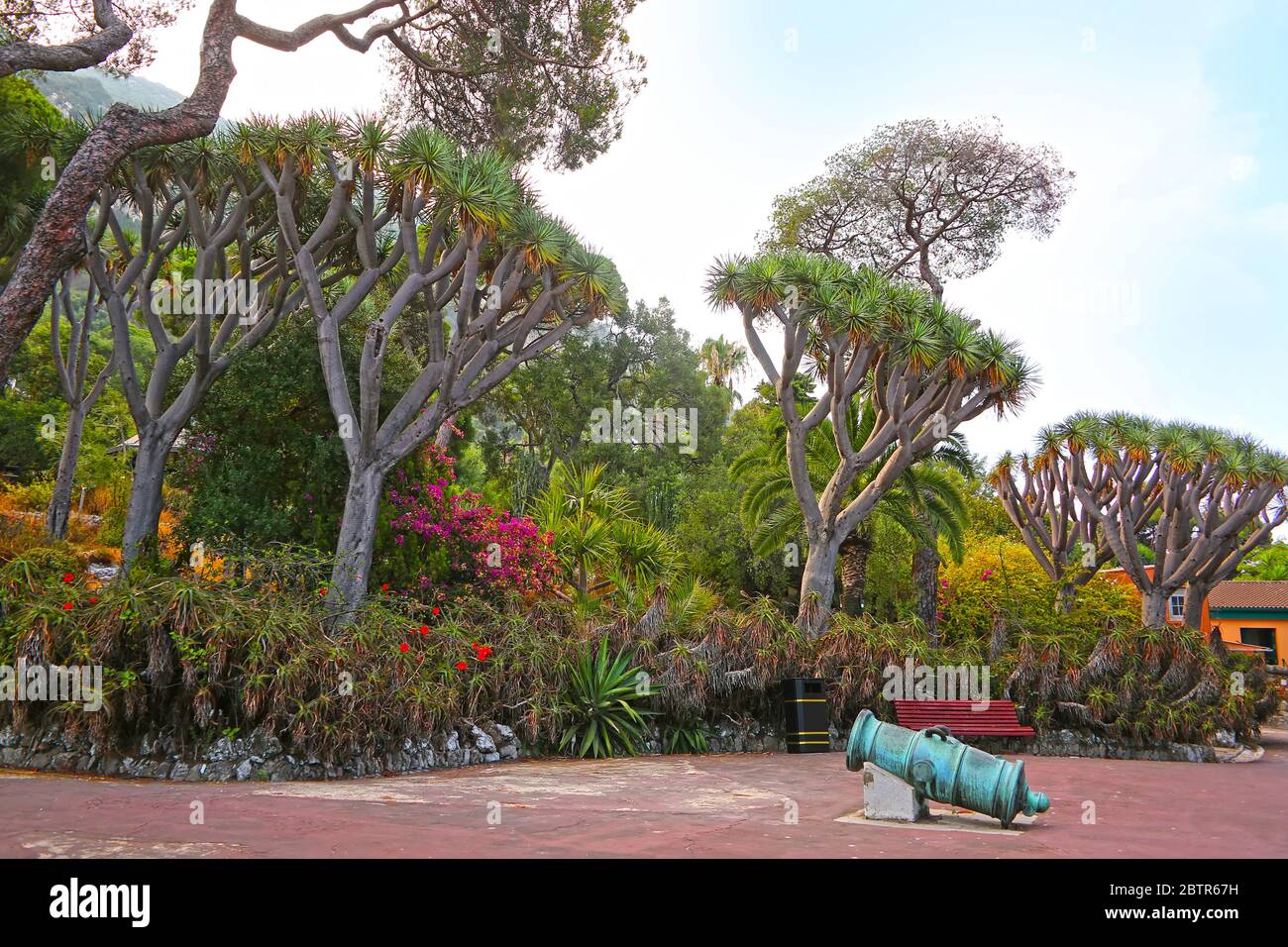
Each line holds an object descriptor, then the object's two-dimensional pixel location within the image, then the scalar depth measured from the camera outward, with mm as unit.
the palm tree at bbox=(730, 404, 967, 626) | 19922
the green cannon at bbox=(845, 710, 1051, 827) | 6859
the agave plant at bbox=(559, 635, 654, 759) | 11945
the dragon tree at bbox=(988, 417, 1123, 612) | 21328
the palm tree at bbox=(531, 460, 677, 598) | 18344
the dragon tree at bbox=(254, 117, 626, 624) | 13016
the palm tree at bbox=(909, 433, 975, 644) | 19078
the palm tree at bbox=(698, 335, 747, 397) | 47125
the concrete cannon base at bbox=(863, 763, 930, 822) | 7305
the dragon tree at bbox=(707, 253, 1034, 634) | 15758
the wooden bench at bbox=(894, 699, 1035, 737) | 12414
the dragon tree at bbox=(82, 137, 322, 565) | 14078
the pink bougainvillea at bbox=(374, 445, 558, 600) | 14914
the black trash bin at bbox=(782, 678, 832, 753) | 12953
